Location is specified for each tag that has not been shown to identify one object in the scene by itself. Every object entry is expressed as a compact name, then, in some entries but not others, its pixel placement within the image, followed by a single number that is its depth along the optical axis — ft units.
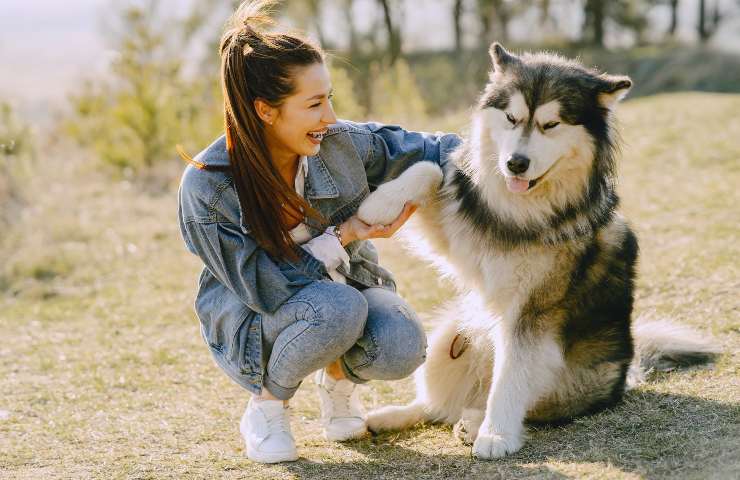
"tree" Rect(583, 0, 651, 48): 66.39
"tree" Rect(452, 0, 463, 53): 64.75
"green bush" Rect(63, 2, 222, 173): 29.50
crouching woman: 9.06
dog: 9.27
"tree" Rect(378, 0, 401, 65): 66.33
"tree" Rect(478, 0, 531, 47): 64.95
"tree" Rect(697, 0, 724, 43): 68.08
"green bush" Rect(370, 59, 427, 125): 37.47
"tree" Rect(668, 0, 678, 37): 68.23
